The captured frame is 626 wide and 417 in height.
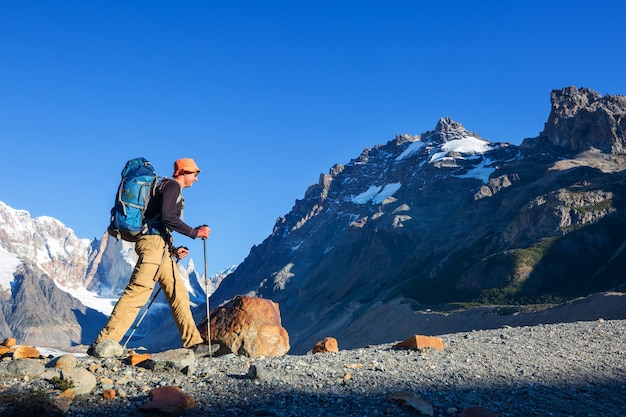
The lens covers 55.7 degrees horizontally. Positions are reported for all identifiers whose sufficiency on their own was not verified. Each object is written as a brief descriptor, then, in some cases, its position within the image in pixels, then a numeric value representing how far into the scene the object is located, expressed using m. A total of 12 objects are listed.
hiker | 8.60
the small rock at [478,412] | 6.23
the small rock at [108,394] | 6.21
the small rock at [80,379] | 6.34
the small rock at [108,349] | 8.21
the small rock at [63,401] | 5.62
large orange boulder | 11.05
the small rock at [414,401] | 6.40
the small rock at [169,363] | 7.54
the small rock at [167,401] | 5.70
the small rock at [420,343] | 10.45
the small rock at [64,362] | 7.64
